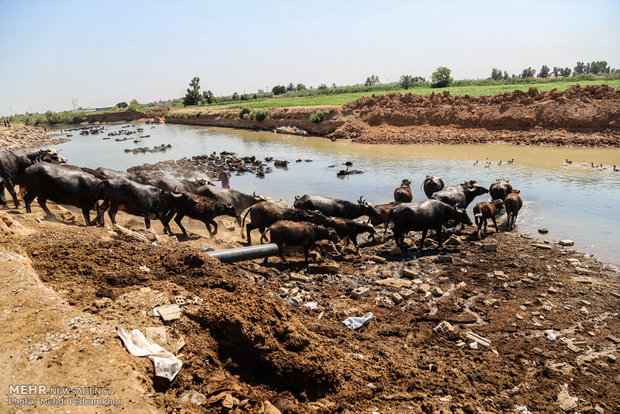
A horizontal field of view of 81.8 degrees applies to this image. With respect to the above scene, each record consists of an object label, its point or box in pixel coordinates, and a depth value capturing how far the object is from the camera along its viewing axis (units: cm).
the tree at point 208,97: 9225
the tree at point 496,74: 10425
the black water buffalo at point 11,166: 1209
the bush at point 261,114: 4828
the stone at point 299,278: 834
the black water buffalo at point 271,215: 1042
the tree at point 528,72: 10259
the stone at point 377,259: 975
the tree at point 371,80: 11069
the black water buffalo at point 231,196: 1354
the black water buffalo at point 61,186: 1037
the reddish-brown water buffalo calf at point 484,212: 1155
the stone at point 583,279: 820
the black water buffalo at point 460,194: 1261
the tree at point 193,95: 8938
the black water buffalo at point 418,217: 1038
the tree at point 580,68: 12612
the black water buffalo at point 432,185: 1488
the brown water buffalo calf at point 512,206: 1202
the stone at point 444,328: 623
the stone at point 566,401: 461
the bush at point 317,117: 4071
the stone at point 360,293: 754
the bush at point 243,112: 5162
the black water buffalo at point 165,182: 1323
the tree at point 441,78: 6294
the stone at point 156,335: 421
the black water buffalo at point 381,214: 1217
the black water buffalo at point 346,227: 1050
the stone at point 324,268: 888
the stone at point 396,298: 741
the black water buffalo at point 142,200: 1026
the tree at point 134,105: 8152
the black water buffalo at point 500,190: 1393
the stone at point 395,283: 816
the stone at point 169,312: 457
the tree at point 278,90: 10781
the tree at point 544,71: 11292
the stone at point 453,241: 1083
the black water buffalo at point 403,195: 1397
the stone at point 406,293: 766
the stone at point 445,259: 953
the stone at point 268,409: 376
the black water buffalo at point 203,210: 1109
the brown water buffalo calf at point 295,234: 907
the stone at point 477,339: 589
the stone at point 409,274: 857
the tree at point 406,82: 7075
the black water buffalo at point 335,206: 1195
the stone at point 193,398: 367
